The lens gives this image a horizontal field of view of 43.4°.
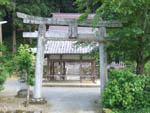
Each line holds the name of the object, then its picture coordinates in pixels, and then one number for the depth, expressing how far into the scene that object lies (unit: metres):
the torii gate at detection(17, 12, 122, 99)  8.13
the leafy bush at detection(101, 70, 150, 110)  6.43
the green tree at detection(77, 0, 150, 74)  6.26
